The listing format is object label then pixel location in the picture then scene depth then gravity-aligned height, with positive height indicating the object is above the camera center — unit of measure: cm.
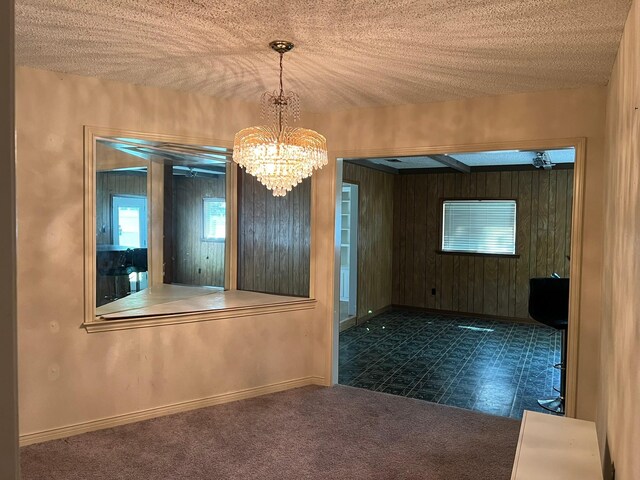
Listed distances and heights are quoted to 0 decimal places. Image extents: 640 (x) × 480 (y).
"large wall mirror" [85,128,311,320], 360 -5
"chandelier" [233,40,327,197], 286 +42
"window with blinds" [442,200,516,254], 797 +1
